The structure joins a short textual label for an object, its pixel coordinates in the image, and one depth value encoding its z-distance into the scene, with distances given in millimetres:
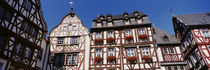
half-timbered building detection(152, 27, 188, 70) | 18500
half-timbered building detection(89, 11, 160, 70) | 18783
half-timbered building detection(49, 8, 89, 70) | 19509
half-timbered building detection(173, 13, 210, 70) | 17169
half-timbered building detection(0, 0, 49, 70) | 12398
